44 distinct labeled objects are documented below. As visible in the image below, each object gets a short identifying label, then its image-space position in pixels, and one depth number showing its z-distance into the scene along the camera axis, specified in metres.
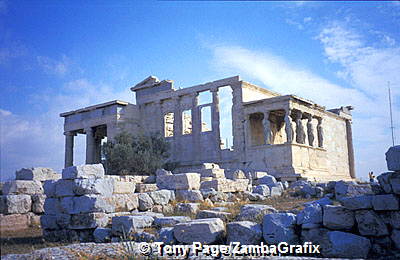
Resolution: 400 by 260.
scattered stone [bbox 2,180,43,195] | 10.04
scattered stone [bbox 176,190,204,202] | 11.41
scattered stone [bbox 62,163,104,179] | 8.55
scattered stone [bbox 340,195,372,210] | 6.46
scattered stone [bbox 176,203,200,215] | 9.87
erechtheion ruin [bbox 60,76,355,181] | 21.09
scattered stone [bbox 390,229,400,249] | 6.12
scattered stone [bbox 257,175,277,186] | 15.01
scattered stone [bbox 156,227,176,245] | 6.78
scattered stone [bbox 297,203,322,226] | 6.67
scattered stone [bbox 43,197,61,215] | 8.64
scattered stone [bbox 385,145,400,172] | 6.29
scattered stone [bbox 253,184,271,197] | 12.84
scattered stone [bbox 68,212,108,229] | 8.12
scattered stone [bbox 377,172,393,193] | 6.42
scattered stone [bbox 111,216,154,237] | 7.61
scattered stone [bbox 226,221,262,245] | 6.56
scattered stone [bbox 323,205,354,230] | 6.57
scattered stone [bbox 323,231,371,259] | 5.98
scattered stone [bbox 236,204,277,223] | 7.68
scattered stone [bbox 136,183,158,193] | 11.56
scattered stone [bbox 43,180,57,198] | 8.81
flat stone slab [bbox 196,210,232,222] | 8.07
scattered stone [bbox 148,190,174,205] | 10.54
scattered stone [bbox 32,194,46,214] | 9.98
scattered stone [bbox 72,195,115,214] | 8.22
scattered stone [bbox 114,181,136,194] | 10.45
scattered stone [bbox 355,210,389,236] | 6.31
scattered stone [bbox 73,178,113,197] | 8.38
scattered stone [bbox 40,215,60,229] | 8.48
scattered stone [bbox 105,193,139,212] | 9.23
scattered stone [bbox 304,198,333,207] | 7.73
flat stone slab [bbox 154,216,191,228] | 7.78
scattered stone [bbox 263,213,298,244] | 6.53
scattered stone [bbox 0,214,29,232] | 9.00
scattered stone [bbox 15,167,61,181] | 10.95
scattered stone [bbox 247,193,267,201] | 11.94
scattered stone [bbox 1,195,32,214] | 9.43
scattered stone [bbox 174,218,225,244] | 6.46
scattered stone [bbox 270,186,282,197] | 13.25
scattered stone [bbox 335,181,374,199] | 10.09
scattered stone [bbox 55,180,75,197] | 8.52
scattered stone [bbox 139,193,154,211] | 10.08
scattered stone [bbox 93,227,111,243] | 7.81
